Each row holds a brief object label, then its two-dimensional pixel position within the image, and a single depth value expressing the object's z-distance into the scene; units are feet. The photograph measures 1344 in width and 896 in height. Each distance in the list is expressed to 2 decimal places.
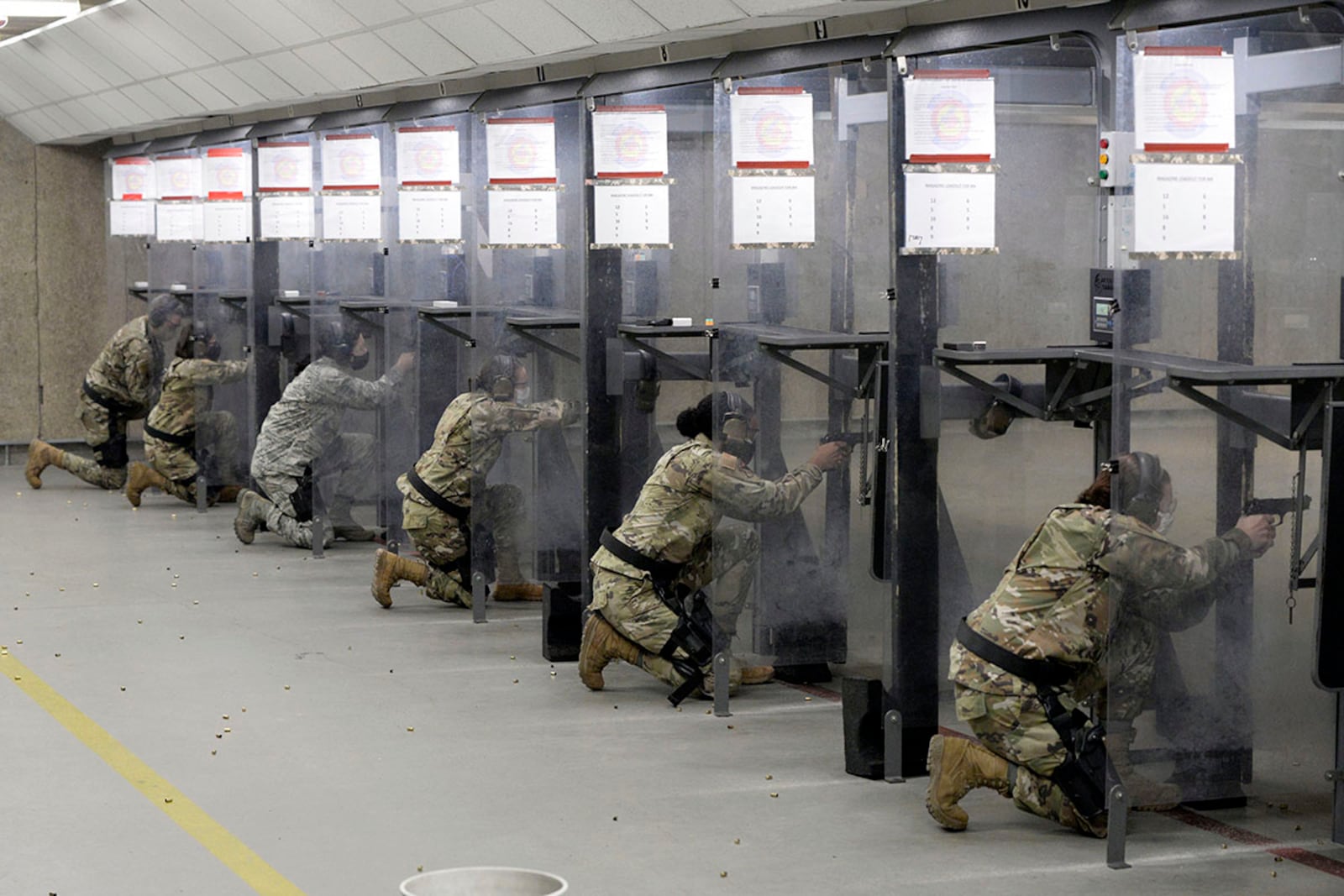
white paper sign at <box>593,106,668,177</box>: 26.02
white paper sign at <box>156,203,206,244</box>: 44.83
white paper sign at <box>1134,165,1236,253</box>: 16.61
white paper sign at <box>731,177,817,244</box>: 22.81
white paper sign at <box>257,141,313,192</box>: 38.40
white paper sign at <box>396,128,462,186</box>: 31.50
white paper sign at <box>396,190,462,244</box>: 31.91
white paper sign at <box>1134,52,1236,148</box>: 16.55
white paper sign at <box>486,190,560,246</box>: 28.63
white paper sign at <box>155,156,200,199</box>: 45.47
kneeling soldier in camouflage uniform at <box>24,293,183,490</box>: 45.91
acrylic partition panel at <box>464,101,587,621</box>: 28.55
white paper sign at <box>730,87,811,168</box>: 22.63
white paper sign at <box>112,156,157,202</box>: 49.37
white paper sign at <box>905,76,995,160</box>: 19.77
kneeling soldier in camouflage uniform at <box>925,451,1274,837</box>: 17.25
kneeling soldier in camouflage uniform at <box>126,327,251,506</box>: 42.73
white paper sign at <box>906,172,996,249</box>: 19.90
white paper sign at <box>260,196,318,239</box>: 38.27
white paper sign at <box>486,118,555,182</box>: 28.53
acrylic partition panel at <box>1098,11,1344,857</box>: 16.57
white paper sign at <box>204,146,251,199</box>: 41.86
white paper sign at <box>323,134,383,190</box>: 34.94
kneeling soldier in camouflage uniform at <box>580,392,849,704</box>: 23.57
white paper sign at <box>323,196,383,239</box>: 35.09
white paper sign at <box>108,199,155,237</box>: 49.78
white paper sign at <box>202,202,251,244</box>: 41.93
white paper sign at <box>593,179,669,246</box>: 26.25
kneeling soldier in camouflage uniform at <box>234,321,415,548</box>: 36.27
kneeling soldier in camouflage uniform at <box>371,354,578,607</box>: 29.68
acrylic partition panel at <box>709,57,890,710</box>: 22.48
